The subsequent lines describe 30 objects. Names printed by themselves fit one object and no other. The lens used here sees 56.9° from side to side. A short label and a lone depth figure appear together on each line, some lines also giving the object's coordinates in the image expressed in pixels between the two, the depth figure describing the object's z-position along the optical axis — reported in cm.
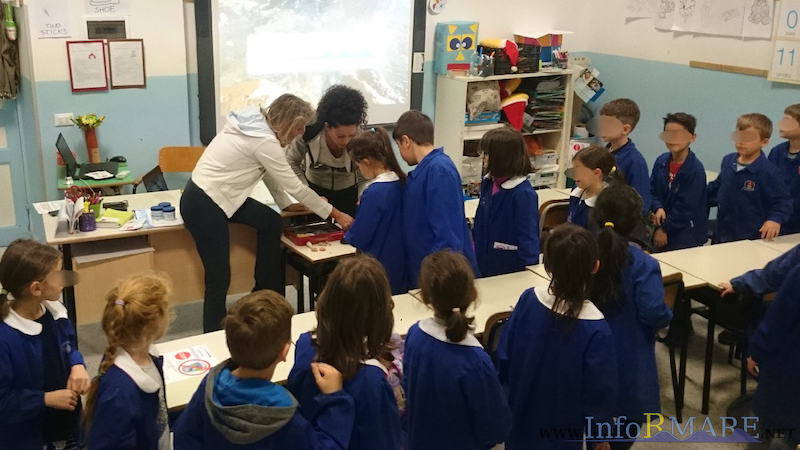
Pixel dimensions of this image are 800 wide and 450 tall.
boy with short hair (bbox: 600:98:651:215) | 396
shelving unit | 603
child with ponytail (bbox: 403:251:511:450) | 204
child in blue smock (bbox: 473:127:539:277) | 323
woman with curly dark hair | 367
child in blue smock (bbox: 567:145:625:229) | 332
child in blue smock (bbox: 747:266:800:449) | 272
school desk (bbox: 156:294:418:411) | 233
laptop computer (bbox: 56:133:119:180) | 470
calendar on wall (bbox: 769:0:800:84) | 501
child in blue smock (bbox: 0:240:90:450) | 212
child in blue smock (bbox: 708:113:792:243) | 391
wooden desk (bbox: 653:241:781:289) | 352
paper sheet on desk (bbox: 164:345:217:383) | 243
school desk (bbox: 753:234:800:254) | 385
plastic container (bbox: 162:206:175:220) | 380
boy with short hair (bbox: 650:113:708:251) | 412
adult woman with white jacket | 346
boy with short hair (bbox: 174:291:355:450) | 161
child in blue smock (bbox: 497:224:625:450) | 224
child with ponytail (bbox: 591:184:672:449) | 251
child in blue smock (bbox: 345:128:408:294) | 314
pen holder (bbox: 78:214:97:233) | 361
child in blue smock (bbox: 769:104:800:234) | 392
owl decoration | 598
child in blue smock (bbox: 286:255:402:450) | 177
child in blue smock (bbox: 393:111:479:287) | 299
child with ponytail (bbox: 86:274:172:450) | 185
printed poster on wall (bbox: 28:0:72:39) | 462
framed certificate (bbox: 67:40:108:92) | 480
